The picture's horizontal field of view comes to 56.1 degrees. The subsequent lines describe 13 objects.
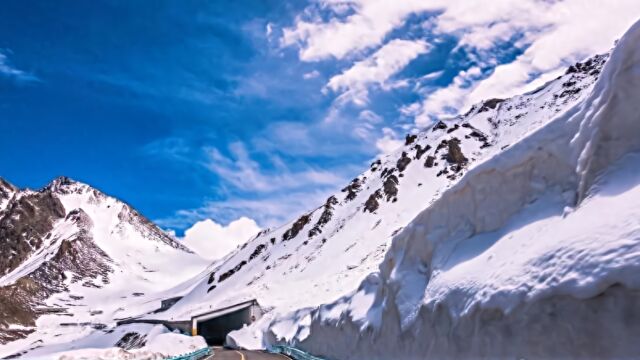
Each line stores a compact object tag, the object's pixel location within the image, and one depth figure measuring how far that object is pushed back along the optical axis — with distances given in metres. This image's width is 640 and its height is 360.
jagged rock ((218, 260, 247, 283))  156.75
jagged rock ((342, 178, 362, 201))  155.88
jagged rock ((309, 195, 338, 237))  144.62
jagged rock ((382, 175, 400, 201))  134.25
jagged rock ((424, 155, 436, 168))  141.38
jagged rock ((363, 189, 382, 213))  132.00
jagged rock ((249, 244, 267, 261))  162.04
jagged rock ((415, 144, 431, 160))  148.40
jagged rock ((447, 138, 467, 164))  136.50
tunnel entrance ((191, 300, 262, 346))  77.88
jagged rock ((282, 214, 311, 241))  157.50
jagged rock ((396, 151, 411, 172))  146.00
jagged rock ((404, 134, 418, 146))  167.00
